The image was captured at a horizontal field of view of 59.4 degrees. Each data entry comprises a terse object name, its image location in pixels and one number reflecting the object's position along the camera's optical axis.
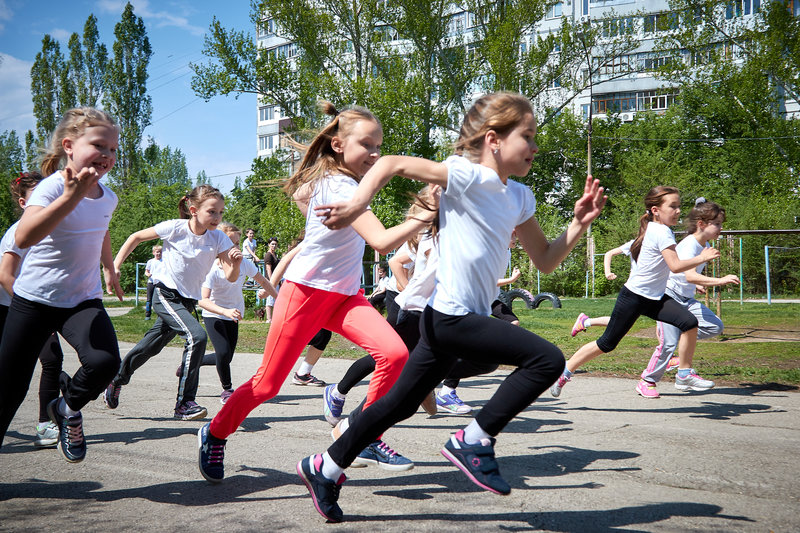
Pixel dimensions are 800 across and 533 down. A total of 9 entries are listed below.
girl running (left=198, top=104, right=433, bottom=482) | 3.73
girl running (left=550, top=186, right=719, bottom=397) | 6.69
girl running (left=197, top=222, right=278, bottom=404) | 6.65
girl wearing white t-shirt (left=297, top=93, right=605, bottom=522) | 2.93
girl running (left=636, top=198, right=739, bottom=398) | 7.07
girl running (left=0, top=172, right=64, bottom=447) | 4.91
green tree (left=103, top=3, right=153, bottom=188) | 47.62
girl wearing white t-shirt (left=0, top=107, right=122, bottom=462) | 3.68
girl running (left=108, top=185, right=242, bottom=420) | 6.05
